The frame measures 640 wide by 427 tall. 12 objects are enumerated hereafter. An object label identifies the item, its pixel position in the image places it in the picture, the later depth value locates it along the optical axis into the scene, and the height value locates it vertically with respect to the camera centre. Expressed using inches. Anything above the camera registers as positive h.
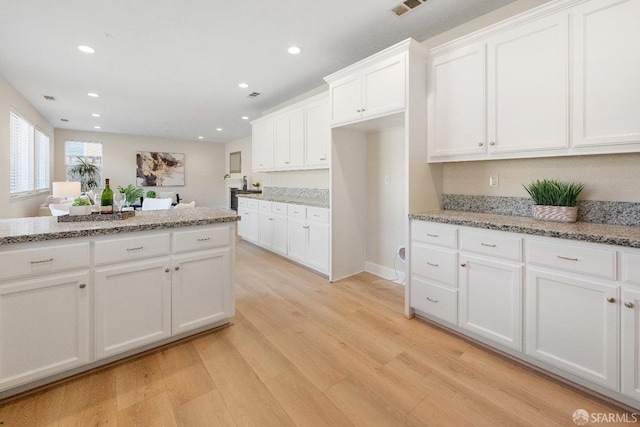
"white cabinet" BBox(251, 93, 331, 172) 156.8 +44.2
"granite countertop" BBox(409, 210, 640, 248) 60.9 -4.1
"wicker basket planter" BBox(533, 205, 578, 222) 77.6 -0.8
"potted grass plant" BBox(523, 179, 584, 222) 78.2 +2.9
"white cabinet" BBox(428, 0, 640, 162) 68.0 +33.6
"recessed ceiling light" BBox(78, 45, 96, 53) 123.3 +68.0
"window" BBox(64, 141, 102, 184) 318.0 +63.5
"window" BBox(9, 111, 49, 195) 182.7 +39.6
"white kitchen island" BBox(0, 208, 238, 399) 61.5 -18.7
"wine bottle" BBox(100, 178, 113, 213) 83.2 +2.7
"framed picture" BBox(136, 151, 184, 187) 357.1 +51.7
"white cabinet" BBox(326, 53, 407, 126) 101.5 +45.3
